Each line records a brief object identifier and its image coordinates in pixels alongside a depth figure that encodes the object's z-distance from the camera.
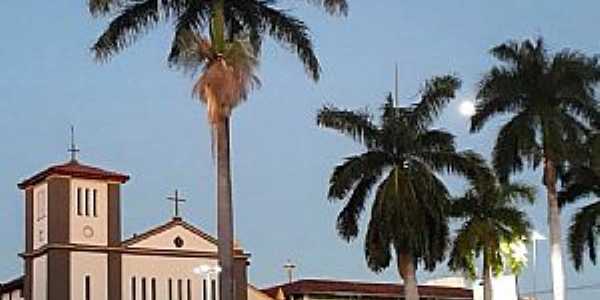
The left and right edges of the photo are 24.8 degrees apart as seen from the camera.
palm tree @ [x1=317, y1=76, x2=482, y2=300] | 46.31
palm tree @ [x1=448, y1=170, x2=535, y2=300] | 53.78
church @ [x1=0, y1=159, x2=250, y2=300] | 66.19
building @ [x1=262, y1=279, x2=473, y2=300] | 72.75
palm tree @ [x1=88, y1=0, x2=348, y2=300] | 36.50
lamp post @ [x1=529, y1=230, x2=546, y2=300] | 56.12
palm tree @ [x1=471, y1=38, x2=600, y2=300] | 49.94
